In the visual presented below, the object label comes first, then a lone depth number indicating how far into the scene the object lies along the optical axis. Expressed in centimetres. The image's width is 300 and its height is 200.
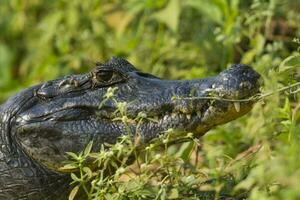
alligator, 820
